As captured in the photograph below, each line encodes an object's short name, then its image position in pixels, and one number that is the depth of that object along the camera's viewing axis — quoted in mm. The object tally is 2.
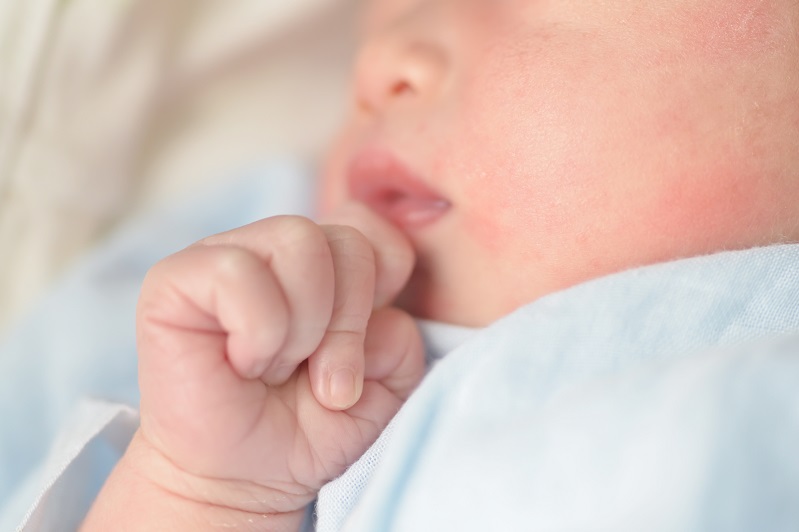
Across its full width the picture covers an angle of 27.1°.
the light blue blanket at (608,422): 200
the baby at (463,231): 219
